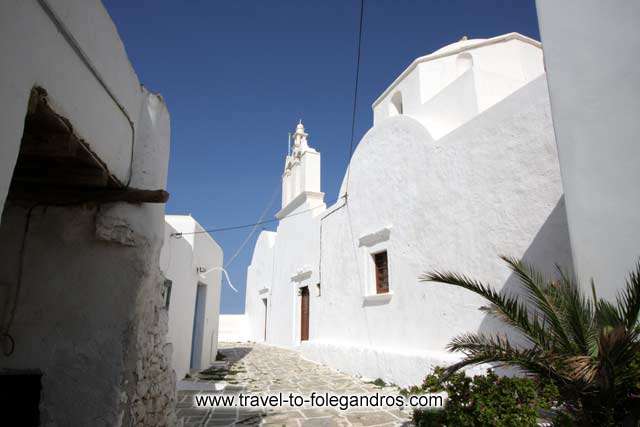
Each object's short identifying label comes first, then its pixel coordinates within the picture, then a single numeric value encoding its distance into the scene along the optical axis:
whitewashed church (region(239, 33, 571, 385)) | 5.39
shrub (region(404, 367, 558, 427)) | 3.43
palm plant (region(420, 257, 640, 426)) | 2.87
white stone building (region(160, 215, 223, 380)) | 6.87
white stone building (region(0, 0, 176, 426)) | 2.78
